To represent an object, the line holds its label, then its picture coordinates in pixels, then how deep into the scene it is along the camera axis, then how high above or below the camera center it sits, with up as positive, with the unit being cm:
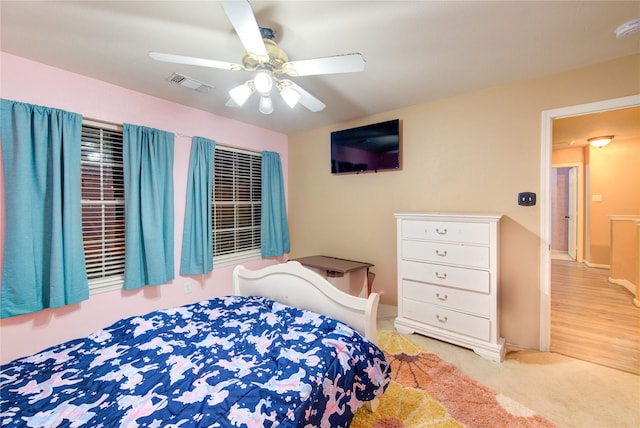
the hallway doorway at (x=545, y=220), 229 -13
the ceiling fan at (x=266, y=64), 132 +84
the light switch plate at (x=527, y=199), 234 +6
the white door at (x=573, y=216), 560 -24
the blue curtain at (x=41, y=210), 193 +1
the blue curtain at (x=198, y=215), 298 -6
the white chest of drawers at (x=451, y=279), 226 -66
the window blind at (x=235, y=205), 342 +6
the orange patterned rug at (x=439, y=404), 161 -129
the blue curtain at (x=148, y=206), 249 +5
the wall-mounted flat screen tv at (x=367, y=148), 305 +73
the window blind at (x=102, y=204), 239 +7
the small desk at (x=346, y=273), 306 -76
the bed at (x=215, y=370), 101 -75
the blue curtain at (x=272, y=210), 381 -1
